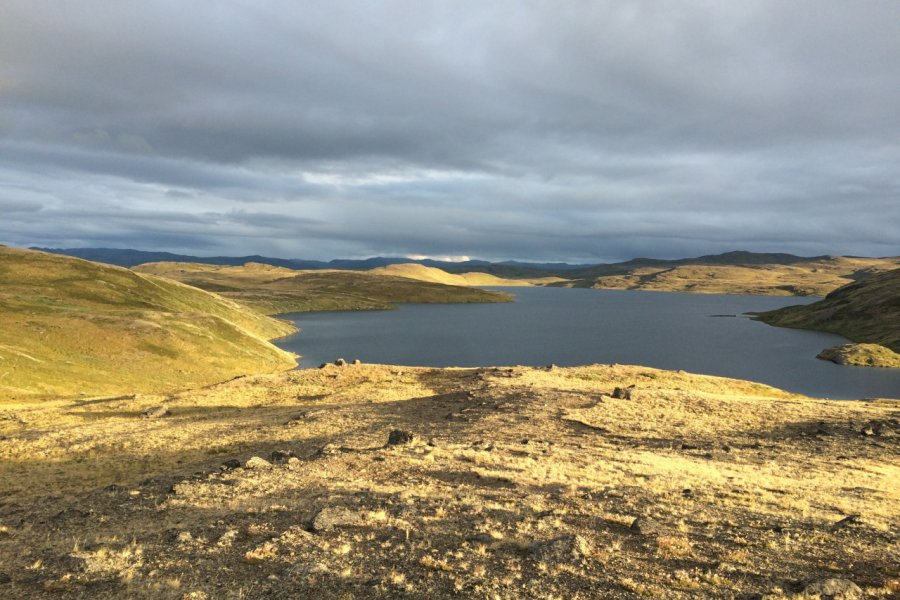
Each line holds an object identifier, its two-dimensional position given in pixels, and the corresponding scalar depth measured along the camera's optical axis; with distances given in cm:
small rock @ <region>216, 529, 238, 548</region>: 1708
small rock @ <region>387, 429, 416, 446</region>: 3142
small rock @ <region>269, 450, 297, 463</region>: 2812
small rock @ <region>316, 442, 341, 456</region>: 2902
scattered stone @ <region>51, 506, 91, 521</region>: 2022
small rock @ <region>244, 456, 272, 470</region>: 2653
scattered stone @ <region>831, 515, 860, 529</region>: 1866
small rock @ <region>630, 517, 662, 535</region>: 1781
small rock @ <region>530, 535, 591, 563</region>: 1559
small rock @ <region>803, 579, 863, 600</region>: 1312
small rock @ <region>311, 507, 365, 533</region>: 1825
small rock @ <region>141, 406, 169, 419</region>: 4567
